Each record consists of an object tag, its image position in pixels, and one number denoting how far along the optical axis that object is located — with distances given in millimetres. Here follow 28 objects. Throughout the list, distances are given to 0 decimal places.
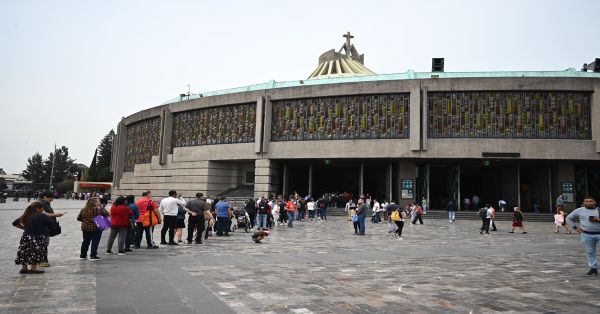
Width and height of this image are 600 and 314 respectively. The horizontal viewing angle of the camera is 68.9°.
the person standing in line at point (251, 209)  18953
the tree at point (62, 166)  108812
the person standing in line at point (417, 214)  24219
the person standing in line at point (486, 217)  19469
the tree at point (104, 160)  86250
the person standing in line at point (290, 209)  21438
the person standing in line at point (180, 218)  13125
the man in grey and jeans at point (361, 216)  17875
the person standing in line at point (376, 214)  26219
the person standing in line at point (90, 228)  9656
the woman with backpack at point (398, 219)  16609
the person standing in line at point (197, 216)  13477
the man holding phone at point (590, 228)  8539
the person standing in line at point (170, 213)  12602
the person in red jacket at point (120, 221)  10711
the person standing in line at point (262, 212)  18688
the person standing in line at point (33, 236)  7719
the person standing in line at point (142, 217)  11914
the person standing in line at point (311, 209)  28312
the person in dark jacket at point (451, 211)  27031
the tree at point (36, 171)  107688
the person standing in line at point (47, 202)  8422
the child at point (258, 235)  14016
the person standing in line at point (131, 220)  11289
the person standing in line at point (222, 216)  15962
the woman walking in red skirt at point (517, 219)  19500
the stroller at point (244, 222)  18469
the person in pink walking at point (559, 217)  20075
